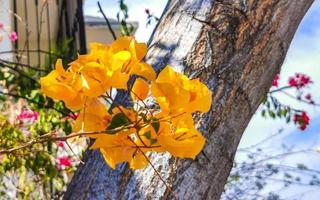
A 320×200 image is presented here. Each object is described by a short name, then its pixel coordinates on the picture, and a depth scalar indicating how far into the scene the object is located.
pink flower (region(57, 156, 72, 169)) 4.21
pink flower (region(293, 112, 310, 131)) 5.00
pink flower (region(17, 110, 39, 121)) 3.89
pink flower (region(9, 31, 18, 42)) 4.97
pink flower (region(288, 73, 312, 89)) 5.31
